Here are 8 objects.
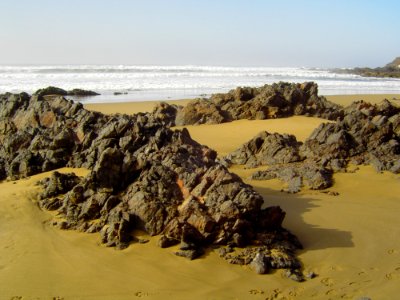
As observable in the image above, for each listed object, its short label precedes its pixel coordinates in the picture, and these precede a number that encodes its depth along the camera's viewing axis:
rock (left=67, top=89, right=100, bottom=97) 32.75
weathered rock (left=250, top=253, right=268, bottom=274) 5.69
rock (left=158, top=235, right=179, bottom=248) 6.24
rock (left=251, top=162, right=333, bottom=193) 9.47
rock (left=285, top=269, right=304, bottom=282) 5.58
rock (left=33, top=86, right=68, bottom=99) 31.52
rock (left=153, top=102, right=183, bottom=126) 19.06
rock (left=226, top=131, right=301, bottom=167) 11.32
